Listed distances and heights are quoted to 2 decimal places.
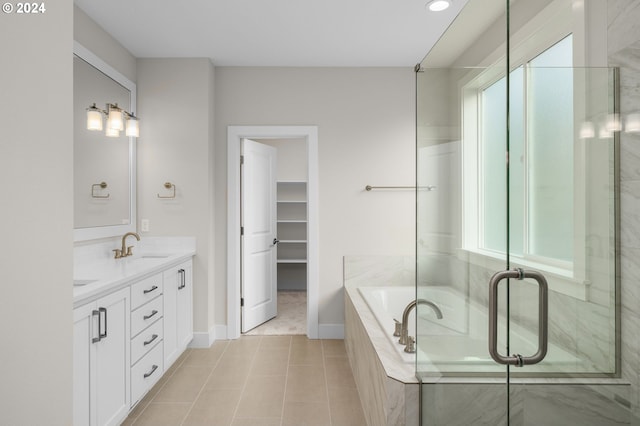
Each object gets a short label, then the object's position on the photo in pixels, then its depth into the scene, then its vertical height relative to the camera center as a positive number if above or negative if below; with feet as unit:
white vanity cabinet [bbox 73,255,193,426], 5.50 -2.46
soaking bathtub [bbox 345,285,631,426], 2.87 -1.79
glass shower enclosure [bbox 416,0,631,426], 2.75 -0.05
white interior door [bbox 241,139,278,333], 11.97 -0.82
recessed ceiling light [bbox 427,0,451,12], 7.97 +4.77
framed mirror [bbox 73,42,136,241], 8.30 +1.40
